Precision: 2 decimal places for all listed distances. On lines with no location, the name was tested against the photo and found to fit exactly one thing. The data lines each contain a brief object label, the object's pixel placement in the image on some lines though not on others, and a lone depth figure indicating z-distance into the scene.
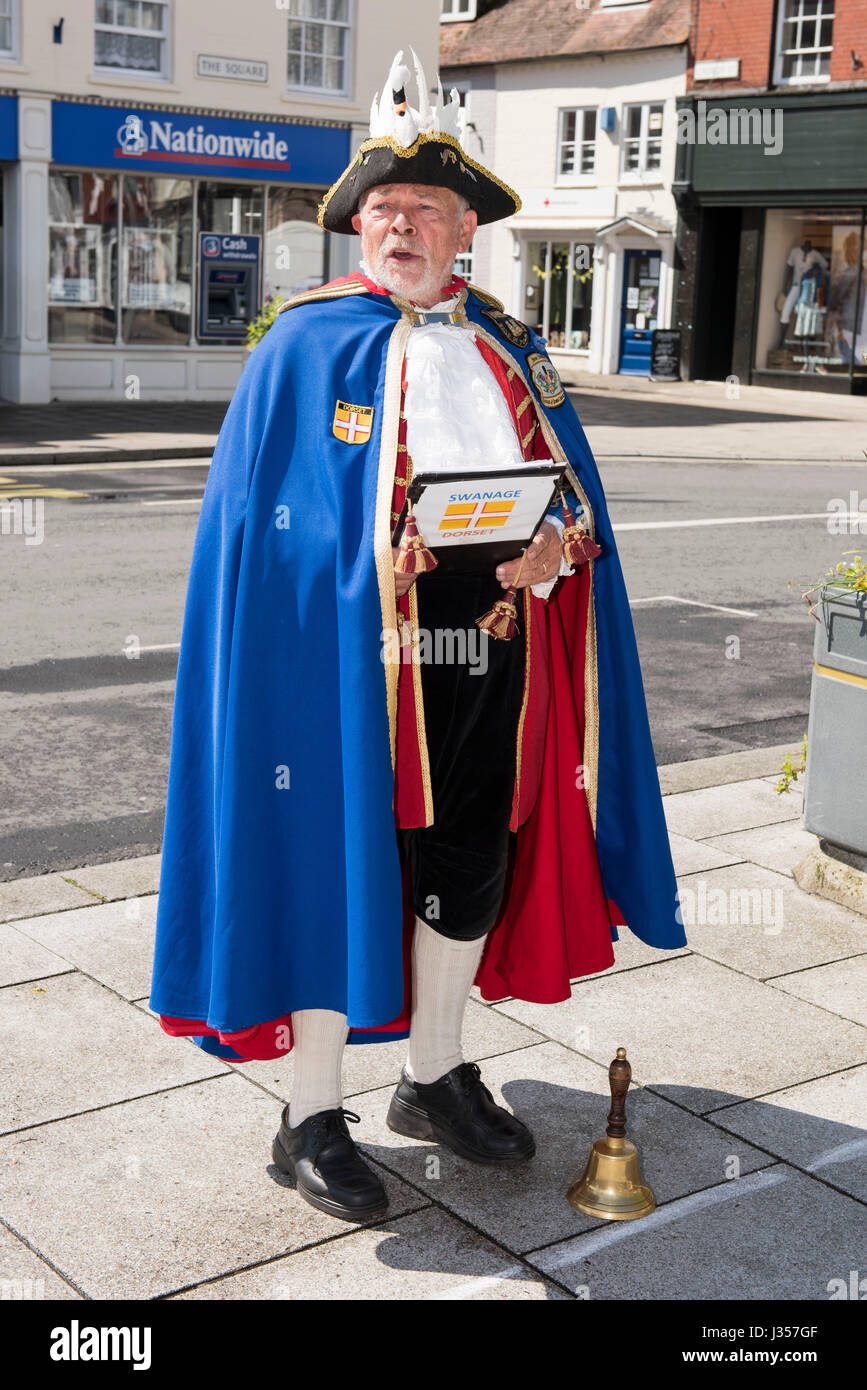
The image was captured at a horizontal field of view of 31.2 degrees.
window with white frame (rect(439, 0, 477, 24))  35.38
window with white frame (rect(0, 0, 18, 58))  19.48
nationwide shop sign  20.47
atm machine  22.23
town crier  3.11
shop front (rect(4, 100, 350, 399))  20.92
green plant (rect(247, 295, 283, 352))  19.90
